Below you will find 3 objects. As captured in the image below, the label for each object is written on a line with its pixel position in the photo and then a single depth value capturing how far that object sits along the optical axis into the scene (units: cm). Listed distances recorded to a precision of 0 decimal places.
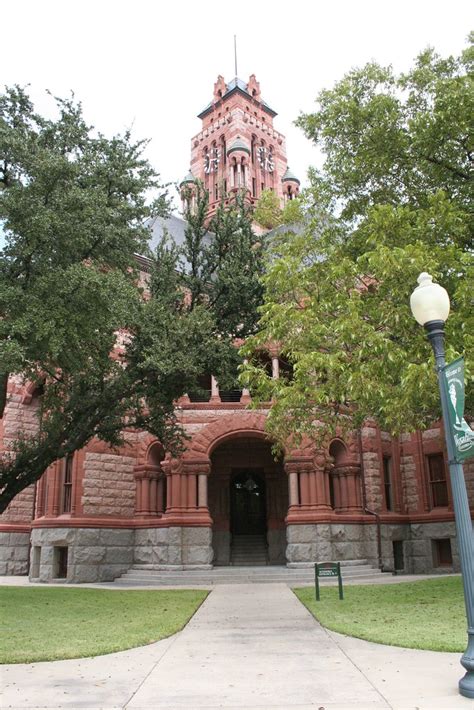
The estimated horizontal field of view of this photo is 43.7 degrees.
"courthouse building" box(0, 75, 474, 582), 1939
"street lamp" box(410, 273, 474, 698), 523
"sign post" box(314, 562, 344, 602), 1227
